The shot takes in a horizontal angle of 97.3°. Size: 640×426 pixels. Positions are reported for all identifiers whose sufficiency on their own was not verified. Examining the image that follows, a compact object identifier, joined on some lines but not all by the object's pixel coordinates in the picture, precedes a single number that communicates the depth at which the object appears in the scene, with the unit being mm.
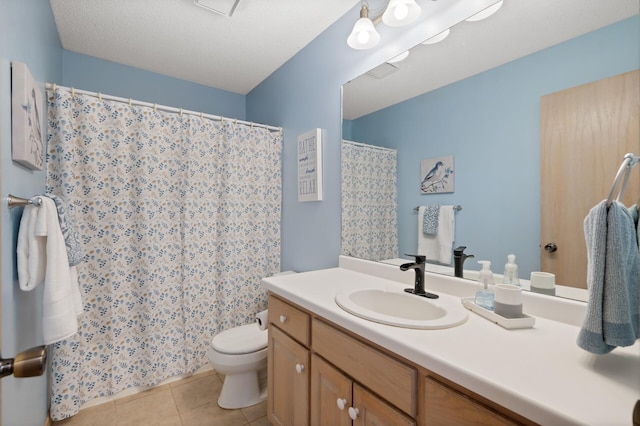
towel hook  731
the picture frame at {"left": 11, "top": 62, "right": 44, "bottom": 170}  1018
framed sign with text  1968
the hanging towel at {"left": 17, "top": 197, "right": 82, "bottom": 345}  1100
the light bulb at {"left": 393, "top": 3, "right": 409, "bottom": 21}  1268
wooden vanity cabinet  692
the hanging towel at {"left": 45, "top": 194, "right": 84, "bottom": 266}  1254
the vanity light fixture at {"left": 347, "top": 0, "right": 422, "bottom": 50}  1267
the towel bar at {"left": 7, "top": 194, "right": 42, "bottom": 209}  991
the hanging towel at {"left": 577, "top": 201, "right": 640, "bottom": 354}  641
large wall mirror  899
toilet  1690
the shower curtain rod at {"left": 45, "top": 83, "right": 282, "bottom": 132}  1604
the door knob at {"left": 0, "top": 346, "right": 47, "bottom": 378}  561
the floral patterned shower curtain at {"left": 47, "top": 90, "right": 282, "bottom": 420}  1689
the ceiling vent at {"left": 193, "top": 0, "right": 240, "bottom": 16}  1638
